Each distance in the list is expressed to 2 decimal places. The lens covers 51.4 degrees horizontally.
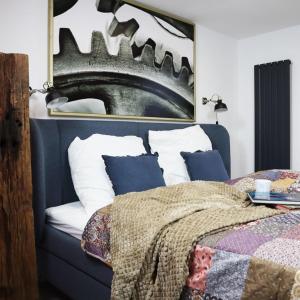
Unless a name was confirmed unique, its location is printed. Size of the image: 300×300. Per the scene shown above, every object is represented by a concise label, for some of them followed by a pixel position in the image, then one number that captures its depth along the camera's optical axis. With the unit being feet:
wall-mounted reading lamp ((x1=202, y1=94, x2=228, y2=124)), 11.07
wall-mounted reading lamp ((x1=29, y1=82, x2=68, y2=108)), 6.80
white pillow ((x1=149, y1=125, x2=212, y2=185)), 8.69
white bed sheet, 6.07
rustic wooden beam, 5.66
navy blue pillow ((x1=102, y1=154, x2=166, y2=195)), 6.91
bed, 3.58
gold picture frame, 7.79
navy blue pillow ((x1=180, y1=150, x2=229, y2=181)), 8.59
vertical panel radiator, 11.99
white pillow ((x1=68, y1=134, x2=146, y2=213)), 6.77
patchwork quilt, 3.24
